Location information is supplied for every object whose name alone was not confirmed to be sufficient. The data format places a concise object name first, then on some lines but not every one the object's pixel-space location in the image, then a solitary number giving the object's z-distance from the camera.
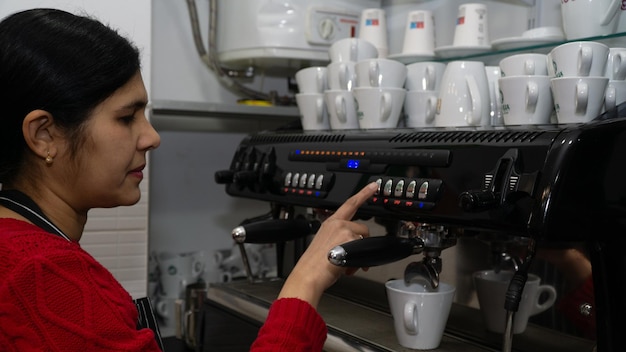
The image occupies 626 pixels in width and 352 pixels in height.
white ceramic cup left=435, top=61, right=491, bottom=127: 0.91
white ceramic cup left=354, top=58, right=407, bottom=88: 1.03
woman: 0.61
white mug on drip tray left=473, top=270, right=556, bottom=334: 0.88
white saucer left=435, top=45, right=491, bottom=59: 1.09
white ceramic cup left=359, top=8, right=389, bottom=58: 1.33
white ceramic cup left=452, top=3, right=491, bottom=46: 1.11
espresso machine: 0.65
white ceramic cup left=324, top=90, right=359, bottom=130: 1.10
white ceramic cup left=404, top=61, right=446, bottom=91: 1.05
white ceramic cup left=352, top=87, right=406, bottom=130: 1.02
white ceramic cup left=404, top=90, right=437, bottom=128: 1.02
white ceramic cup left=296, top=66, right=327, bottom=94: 1.19
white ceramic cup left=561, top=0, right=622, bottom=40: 0.89
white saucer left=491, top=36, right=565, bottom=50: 0.96
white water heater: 1.40
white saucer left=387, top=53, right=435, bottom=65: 1.19
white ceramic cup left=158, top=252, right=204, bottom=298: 1.59
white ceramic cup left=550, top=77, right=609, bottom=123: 0.76
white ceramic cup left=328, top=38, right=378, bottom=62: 1.19
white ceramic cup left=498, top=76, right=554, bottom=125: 0.82
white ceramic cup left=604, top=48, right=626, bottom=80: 0.81
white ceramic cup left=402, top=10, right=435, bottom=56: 1.23
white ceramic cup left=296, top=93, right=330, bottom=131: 1.17
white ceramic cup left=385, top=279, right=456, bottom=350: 0.82
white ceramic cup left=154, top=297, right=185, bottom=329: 1.57
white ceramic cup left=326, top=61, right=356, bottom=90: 1.12
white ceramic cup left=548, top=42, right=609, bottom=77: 0.78
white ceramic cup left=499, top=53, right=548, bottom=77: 0.86
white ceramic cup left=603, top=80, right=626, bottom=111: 0.78
